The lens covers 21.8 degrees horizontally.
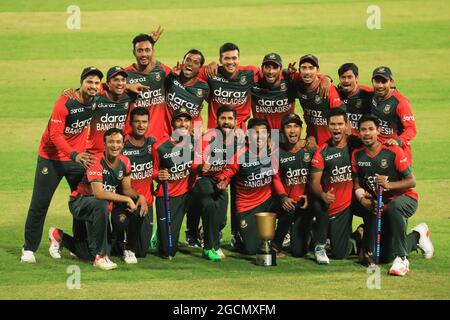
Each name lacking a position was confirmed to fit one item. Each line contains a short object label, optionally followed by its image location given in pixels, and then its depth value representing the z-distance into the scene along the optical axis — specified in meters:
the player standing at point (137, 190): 11.95
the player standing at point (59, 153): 11.78
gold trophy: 11.73
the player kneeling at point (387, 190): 11.51
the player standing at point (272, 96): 12.75
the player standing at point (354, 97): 12.51
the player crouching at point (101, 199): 11.59
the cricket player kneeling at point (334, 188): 11.92
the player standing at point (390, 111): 12.23
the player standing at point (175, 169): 12.22
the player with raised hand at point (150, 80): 12.80
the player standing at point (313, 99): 12.52
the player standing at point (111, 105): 12.21
